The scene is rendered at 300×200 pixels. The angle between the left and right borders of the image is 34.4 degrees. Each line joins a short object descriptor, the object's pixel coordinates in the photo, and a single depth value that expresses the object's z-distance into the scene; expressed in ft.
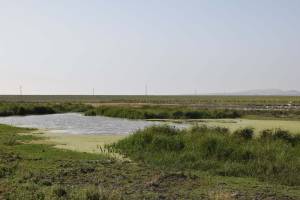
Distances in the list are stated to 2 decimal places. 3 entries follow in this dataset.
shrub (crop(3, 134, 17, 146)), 81.66
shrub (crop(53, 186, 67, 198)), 38.47
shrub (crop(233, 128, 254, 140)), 78.80
